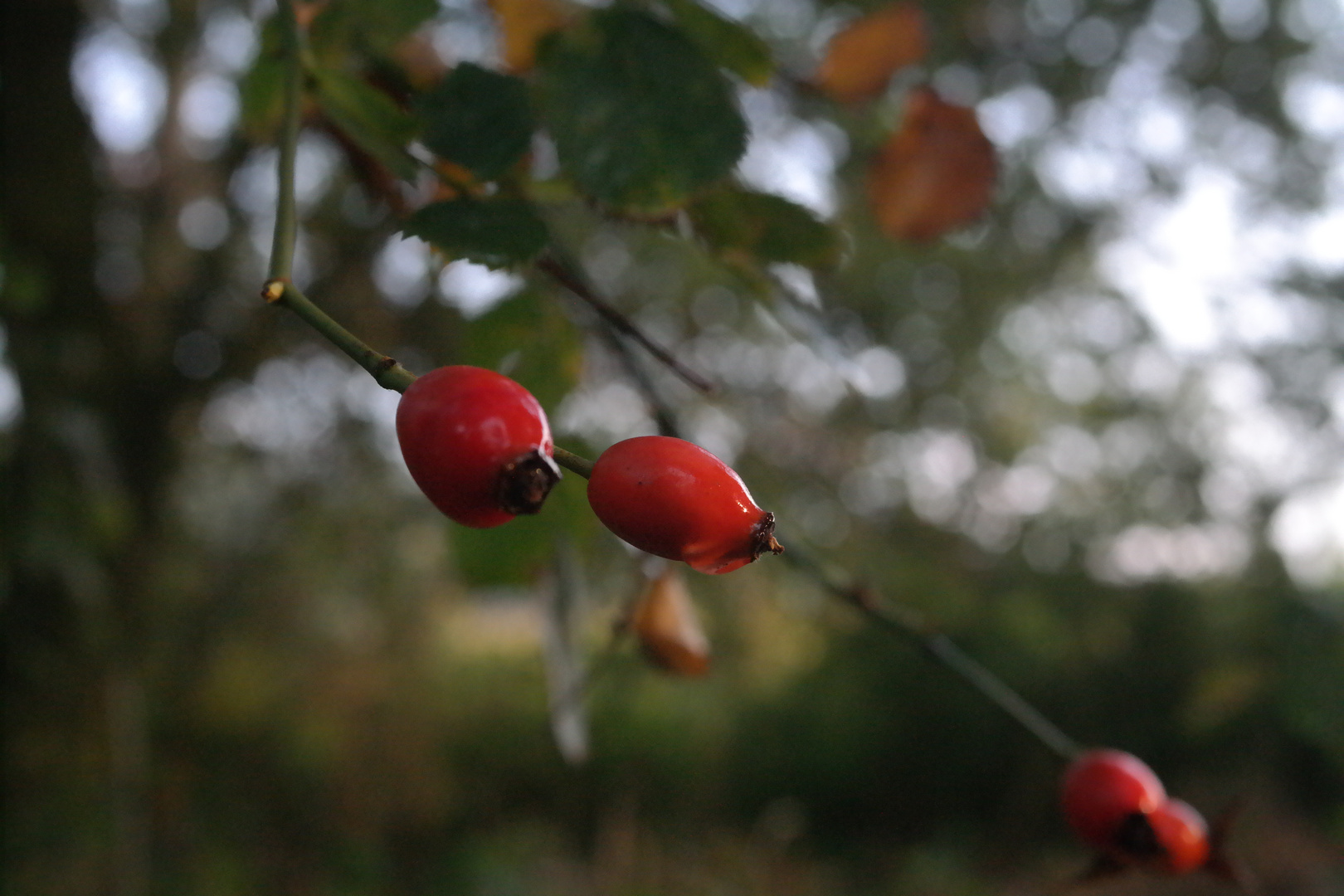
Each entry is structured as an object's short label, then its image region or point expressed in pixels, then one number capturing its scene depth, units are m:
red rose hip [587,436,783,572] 0.21
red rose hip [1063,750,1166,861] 0.40
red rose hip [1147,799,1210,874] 0.38
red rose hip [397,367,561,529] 0.20
